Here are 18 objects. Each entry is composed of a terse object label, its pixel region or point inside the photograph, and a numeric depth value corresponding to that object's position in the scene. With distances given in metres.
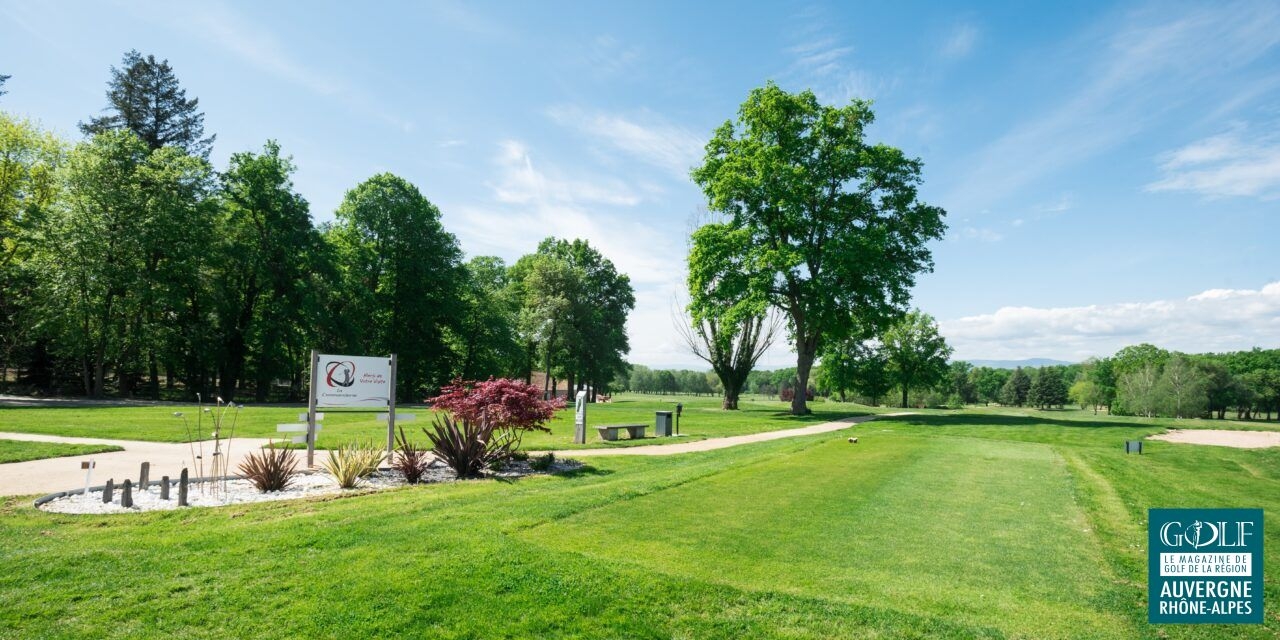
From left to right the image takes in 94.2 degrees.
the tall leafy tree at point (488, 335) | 43.91
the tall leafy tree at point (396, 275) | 38.81
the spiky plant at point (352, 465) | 9.60
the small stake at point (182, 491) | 8.10
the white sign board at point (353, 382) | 11.92
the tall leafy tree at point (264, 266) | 35.03
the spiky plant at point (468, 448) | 11.00
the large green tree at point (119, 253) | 30.62
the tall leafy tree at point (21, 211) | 31.73
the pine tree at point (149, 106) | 44.06
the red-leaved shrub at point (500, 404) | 11.95
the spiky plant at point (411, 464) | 10.33
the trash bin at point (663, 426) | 20.17
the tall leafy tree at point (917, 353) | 60.12
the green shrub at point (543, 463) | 11.91
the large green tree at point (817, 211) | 29.84
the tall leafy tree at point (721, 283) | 30.05
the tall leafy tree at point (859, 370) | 57.50
